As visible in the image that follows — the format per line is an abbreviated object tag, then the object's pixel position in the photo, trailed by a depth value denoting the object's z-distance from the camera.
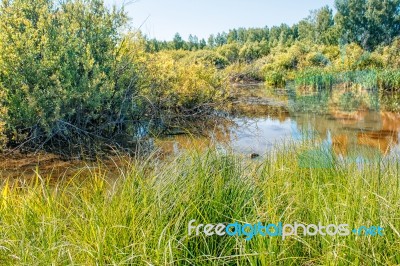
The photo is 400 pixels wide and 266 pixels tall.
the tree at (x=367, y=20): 45.09
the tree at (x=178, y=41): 58.04
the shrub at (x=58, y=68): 6.09
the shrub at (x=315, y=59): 32.03
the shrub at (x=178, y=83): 8.52
